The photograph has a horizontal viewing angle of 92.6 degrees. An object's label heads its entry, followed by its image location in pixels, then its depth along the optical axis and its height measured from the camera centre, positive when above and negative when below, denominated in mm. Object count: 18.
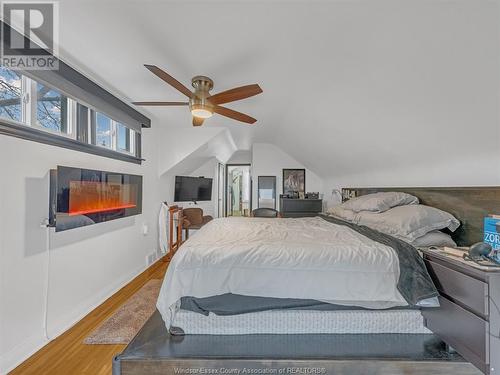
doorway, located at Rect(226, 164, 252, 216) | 8031 -98
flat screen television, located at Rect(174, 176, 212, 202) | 4832 -13
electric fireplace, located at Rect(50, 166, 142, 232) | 1930 -88
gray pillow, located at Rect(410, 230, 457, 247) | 1811 -384
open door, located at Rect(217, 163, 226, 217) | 6699 +46
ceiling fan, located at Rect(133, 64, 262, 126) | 1969 +803
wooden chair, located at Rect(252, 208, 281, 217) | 4914 -494
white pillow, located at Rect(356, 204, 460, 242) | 1873 -259
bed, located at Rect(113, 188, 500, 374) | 1431 -808
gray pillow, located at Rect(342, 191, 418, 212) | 2439 -115
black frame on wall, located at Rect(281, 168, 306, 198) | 5777 +440
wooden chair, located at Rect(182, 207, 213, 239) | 4875 -600
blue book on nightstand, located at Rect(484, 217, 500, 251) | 1388 -248
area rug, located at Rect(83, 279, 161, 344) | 1948 -1217
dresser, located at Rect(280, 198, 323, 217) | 5035 -374
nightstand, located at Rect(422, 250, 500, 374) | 1161 -645
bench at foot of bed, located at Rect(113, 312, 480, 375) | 1406 -1009
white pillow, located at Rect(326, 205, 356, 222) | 2889 -316
